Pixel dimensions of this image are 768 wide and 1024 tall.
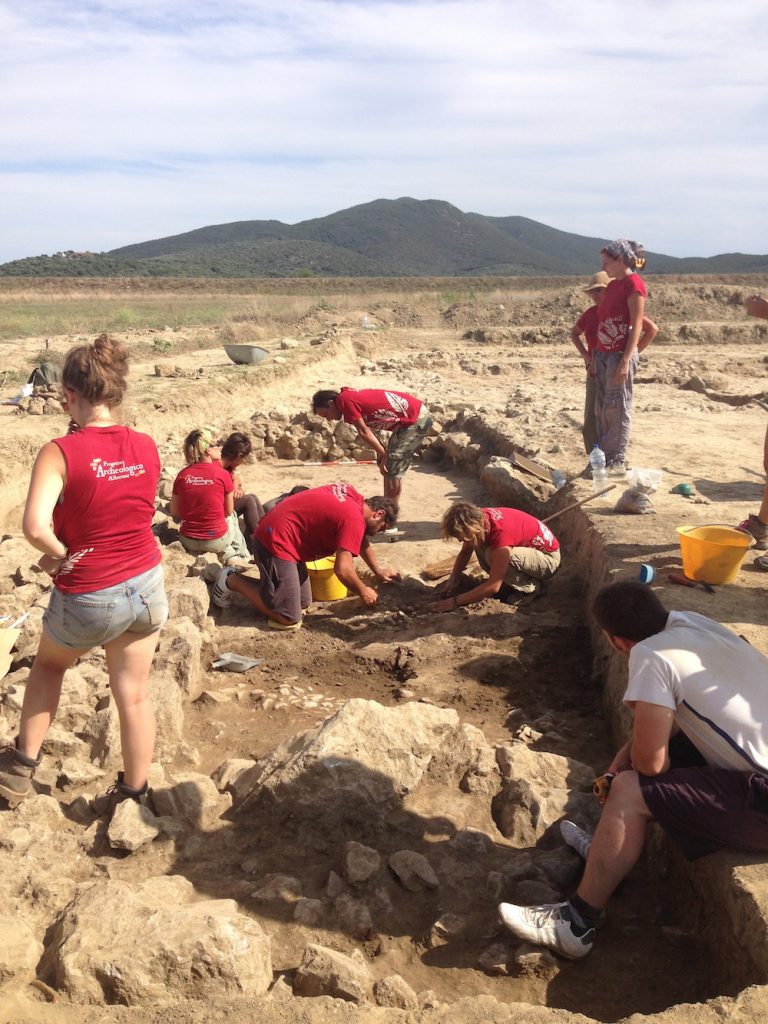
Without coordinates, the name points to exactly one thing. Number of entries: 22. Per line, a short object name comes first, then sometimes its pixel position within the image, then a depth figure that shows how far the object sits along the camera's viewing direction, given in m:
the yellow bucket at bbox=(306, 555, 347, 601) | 6.36
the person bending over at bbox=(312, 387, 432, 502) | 7.36
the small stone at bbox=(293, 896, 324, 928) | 2.91
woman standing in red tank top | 2.89
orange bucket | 4.84
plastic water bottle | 7.43
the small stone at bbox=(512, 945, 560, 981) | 2.74
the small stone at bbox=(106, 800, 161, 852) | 3.14
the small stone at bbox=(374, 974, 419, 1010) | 2.53
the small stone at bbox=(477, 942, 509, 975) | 2.76
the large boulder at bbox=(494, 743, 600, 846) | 3.39
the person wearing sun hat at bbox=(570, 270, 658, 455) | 7.36
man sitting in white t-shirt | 2.65
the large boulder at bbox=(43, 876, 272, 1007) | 2.42
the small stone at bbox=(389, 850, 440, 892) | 3.09
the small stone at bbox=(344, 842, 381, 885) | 3.06
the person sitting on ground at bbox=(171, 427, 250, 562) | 6.54
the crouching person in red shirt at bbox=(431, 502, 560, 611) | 5.43
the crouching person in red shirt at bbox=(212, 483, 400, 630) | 5.55
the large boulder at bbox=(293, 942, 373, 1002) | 2.49
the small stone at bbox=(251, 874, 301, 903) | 3.02
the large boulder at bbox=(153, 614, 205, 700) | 4.67
